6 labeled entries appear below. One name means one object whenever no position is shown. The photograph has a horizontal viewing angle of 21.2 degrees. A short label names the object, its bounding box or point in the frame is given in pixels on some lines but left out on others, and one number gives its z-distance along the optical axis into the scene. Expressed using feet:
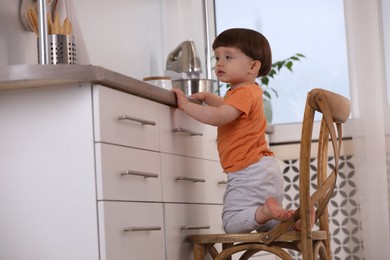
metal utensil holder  9.33
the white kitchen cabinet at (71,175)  7.91
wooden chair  8.50
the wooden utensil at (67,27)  9.82
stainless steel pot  11.79
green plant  14.88
